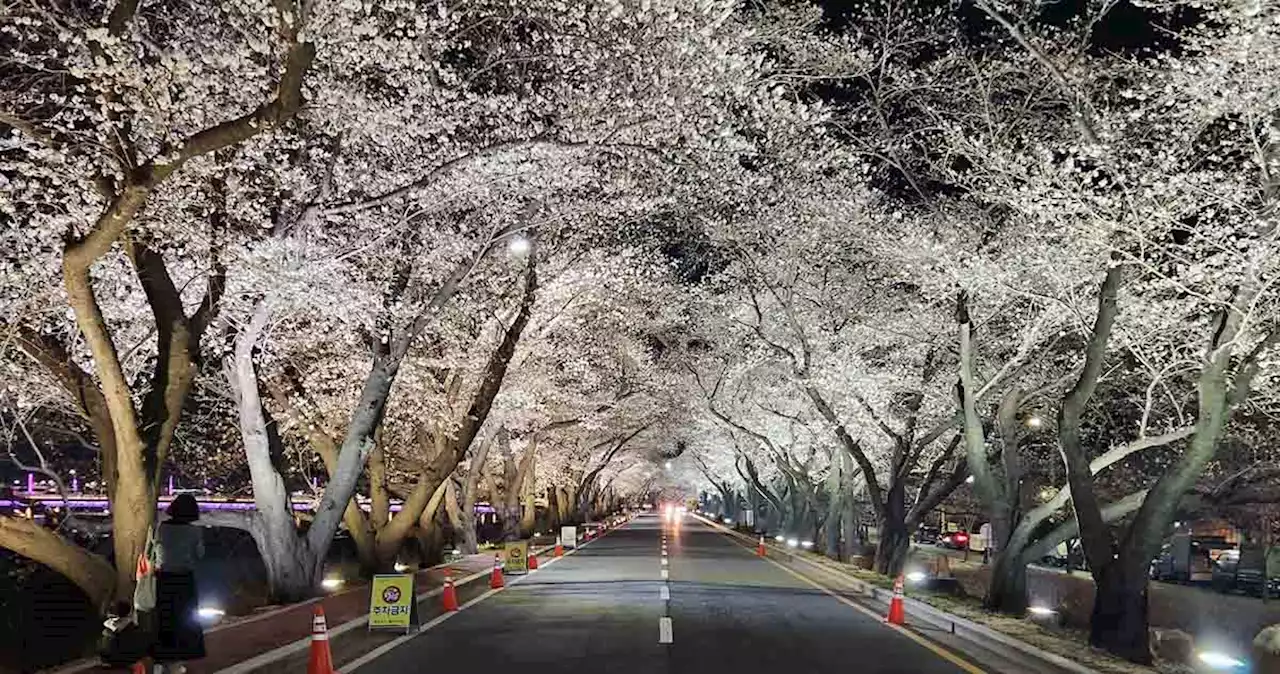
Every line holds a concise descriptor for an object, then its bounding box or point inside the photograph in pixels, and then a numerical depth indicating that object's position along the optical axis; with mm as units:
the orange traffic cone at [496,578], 23594
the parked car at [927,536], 76188
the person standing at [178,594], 9781
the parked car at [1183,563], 44594
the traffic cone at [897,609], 17688
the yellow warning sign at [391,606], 14797
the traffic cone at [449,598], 18703
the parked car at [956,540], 65688
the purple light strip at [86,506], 54000
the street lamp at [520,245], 19125
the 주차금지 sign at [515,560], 28266
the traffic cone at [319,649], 10898
